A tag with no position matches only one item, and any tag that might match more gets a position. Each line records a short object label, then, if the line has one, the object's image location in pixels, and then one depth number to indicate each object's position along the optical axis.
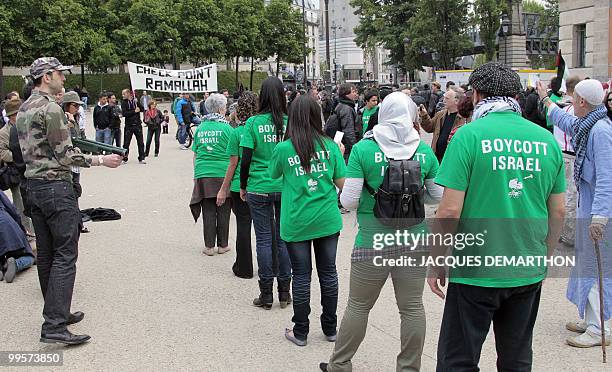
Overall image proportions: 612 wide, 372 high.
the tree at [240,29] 55.22
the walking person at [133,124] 16.77
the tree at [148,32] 49.47
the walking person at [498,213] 3.11
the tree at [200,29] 52.16
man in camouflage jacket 4.78
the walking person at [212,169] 7.61
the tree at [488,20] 40.06
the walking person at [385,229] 3.88
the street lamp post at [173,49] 45.97
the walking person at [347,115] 9.61
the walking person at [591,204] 4.62
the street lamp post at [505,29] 41.62
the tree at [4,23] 42.59
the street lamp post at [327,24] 39.16
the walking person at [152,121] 17.94
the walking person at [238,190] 6.19
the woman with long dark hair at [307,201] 4.70
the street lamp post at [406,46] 44.17
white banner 17.88
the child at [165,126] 26.42
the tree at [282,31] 59.31
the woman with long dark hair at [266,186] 5.67
